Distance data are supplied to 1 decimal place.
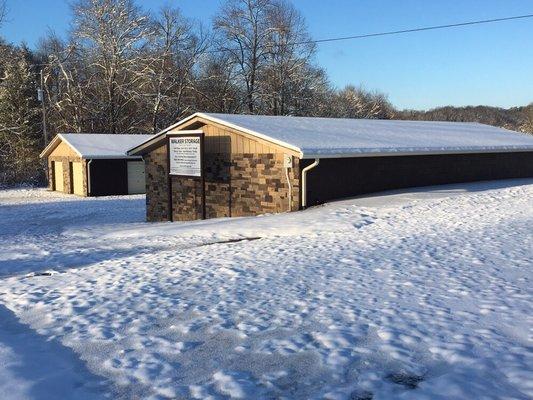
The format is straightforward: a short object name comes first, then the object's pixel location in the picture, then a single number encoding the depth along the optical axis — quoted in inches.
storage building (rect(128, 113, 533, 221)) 588.4
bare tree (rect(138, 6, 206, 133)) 1681.8
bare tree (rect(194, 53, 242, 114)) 1792.6
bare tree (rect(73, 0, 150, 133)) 1604.3
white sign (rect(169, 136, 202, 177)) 681.0
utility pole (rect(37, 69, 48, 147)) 1528.1
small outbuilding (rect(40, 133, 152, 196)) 1202.6
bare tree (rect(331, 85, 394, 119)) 2327.0
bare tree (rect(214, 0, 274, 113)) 1760.6
